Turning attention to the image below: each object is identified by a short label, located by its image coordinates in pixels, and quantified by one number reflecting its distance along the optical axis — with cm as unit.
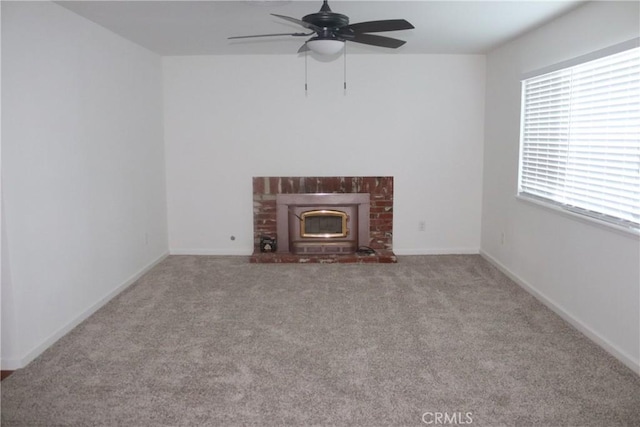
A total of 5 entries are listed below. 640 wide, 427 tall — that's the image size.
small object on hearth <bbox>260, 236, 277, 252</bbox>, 570
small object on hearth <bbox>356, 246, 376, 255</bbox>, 558
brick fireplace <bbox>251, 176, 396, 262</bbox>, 572
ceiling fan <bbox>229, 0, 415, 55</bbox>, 286
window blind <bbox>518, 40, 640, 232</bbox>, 299
